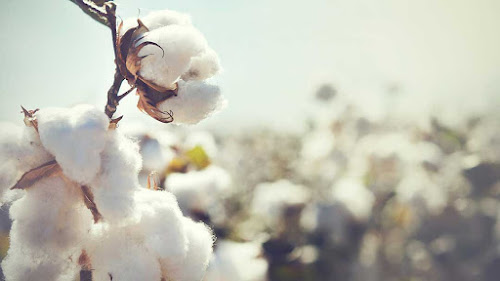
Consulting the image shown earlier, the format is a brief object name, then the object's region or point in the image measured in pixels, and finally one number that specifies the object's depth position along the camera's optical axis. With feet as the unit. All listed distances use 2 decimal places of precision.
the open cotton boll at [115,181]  1.25
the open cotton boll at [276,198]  3.78
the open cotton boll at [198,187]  2.74
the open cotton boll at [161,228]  1.40
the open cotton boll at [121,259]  1.35
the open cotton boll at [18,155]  1.29
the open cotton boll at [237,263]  2.86
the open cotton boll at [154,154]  2.71
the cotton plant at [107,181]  1.26
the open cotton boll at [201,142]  3.59
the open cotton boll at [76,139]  1.22
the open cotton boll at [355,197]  3.69
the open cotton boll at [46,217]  1.29
